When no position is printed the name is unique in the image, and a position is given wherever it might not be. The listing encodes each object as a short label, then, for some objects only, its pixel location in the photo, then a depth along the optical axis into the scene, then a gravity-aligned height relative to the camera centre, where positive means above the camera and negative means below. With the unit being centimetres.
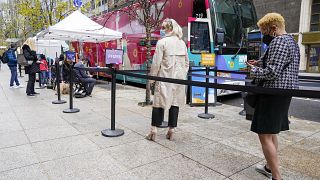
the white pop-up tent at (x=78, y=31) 995 +110
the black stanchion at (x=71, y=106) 627 -110
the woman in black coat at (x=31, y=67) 907 -24
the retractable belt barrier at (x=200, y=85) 224 -25
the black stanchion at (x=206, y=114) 609 -118
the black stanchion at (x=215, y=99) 755 -103
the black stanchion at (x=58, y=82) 761 -61
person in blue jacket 1099 -2
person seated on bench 914 -68
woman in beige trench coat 428 -15
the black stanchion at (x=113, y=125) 459 -113
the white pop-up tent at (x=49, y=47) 1546 +75
